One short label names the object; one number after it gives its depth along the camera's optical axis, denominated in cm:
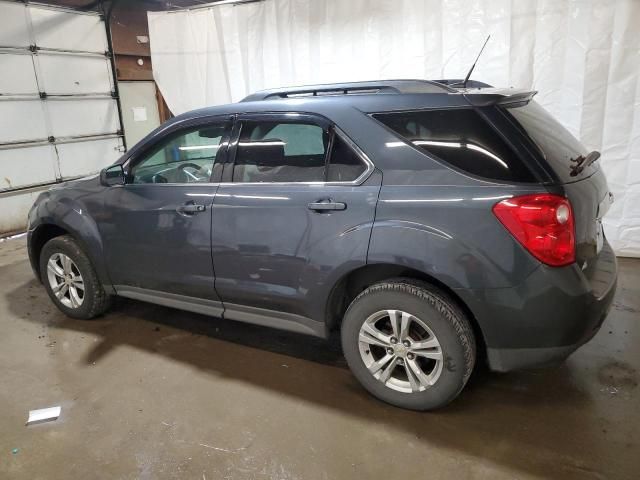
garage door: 591
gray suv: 196
